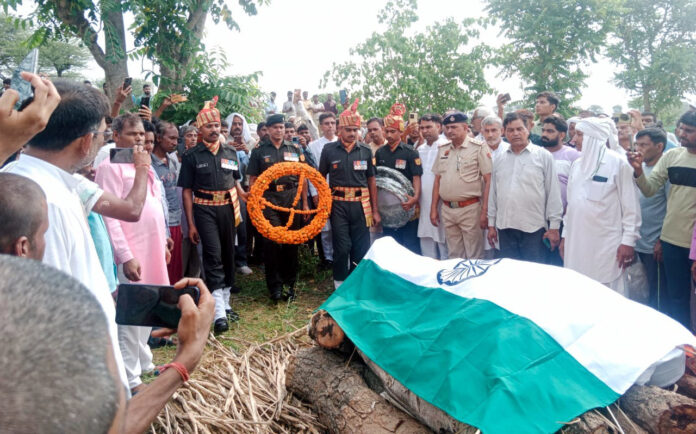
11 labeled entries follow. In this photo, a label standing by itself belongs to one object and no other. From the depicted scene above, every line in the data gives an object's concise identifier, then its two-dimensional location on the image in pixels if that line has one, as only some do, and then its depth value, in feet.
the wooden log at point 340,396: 8.70
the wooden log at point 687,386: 7.83
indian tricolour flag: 7.19
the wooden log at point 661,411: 6.93
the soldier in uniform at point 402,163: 20.08
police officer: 17.76
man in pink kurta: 10.93
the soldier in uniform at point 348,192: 18.76
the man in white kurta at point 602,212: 13.85
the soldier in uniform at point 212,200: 16.22
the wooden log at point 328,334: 10.36
